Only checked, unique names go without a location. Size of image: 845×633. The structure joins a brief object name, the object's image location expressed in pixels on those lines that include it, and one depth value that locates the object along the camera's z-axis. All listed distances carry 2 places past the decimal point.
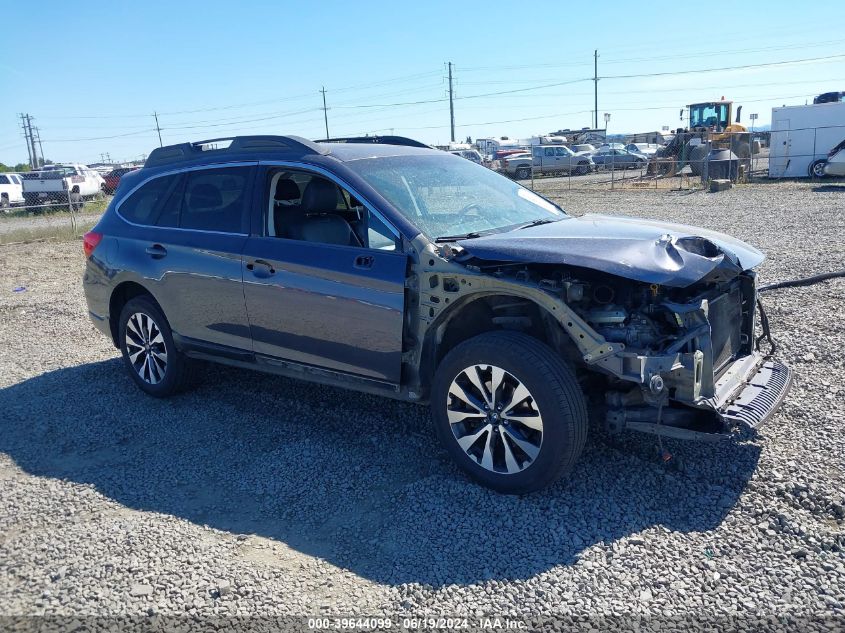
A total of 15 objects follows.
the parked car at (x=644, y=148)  41.99
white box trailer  26.03
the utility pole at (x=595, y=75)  80.44
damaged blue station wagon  3.75
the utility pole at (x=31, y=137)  82.44
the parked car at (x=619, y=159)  38.59
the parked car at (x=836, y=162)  23.25
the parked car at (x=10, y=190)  30.81
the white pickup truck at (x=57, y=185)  28.42
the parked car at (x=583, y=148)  46.08
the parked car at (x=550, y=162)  38.97
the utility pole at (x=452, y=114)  74.00
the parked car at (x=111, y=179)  34.88
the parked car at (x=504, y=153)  46.65
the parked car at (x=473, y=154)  37.30
